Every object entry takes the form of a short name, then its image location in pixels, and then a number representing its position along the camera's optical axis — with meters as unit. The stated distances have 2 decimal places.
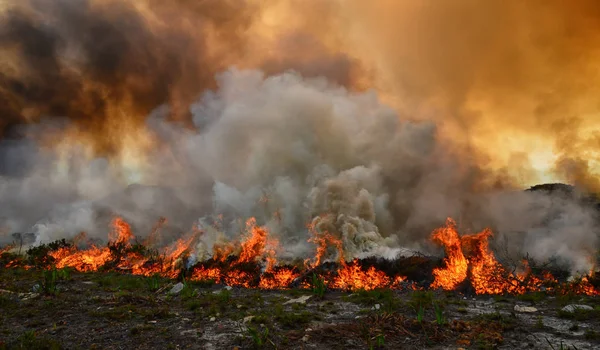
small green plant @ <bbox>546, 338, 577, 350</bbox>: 11.76
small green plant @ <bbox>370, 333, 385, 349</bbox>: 12.20
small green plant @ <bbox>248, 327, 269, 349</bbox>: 12.12
